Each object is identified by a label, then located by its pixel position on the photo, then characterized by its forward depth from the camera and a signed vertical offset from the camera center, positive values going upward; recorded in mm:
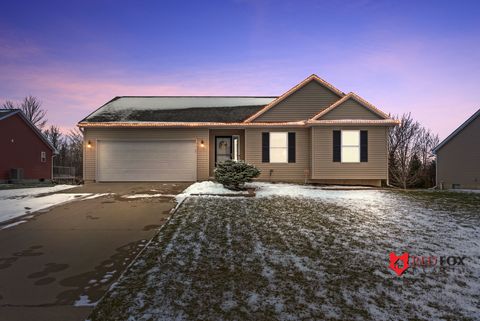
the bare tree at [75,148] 45000 +1823
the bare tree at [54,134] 44869 +4167
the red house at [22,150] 20500 +778
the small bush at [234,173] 10758 -584
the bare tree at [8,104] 43534 +8979
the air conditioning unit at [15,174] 20812 -1194
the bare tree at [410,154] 28262 +561
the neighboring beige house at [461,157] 18625 +127
